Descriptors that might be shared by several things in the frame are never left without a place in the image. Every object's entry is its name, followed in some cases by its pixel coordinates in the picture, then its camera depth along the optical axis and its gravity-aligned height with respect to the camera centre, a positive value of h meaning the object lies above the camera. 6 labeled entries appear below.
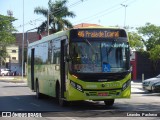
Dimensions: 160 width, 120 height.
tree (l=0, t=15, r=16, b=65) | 96.44 +7.39
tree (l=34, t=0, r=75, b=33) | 59.75 +6.84
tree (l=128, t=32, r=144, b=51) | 68.88 +3.30
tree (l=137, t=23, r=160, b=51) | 72.26 +4.95
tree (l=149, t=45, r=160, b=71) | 58.53 +1.01
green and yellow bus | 16.75 -0.07
